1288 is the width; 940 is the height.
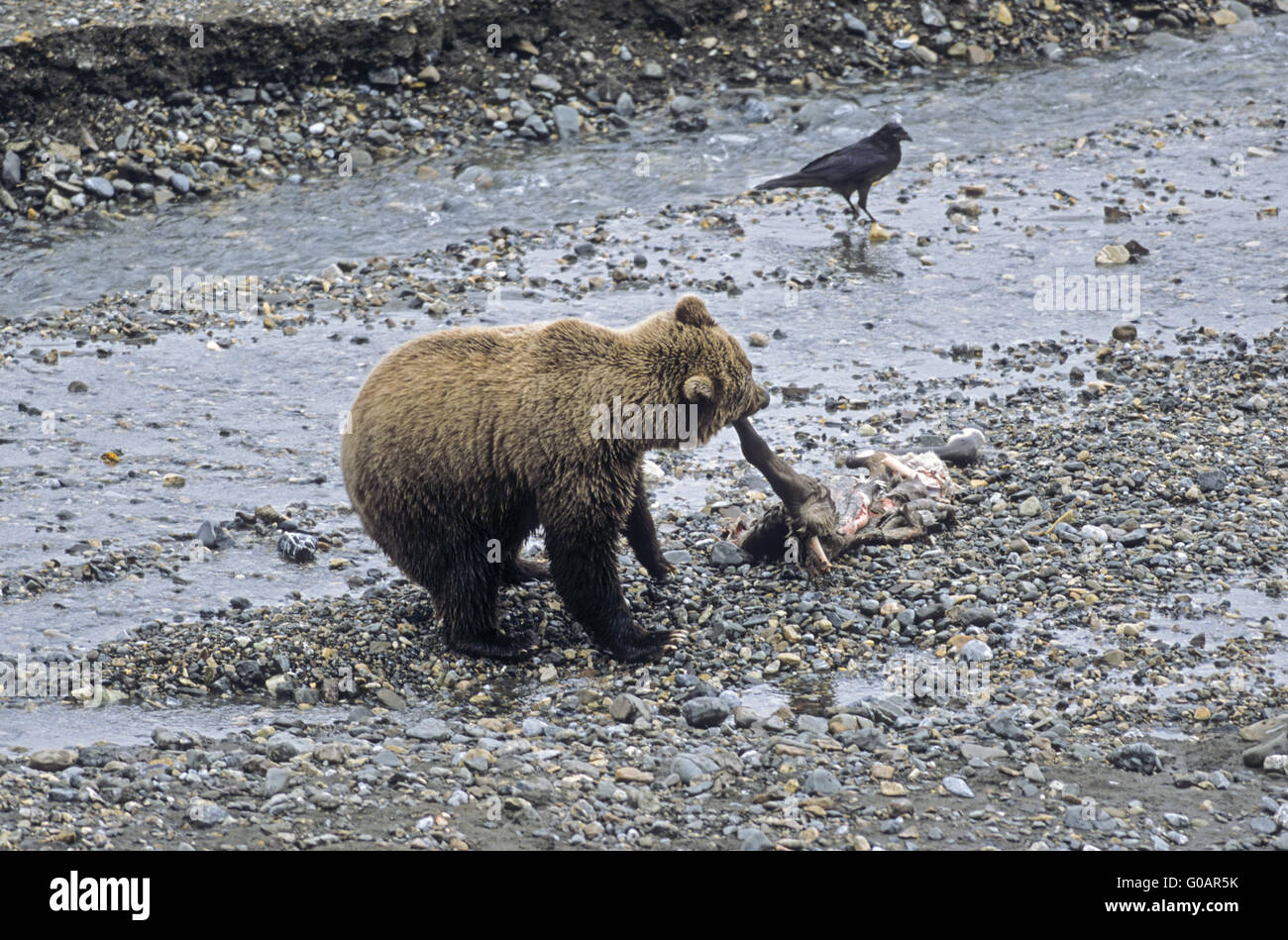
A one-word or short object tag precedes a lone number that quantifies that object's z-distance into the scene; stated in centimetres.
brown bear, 1342
